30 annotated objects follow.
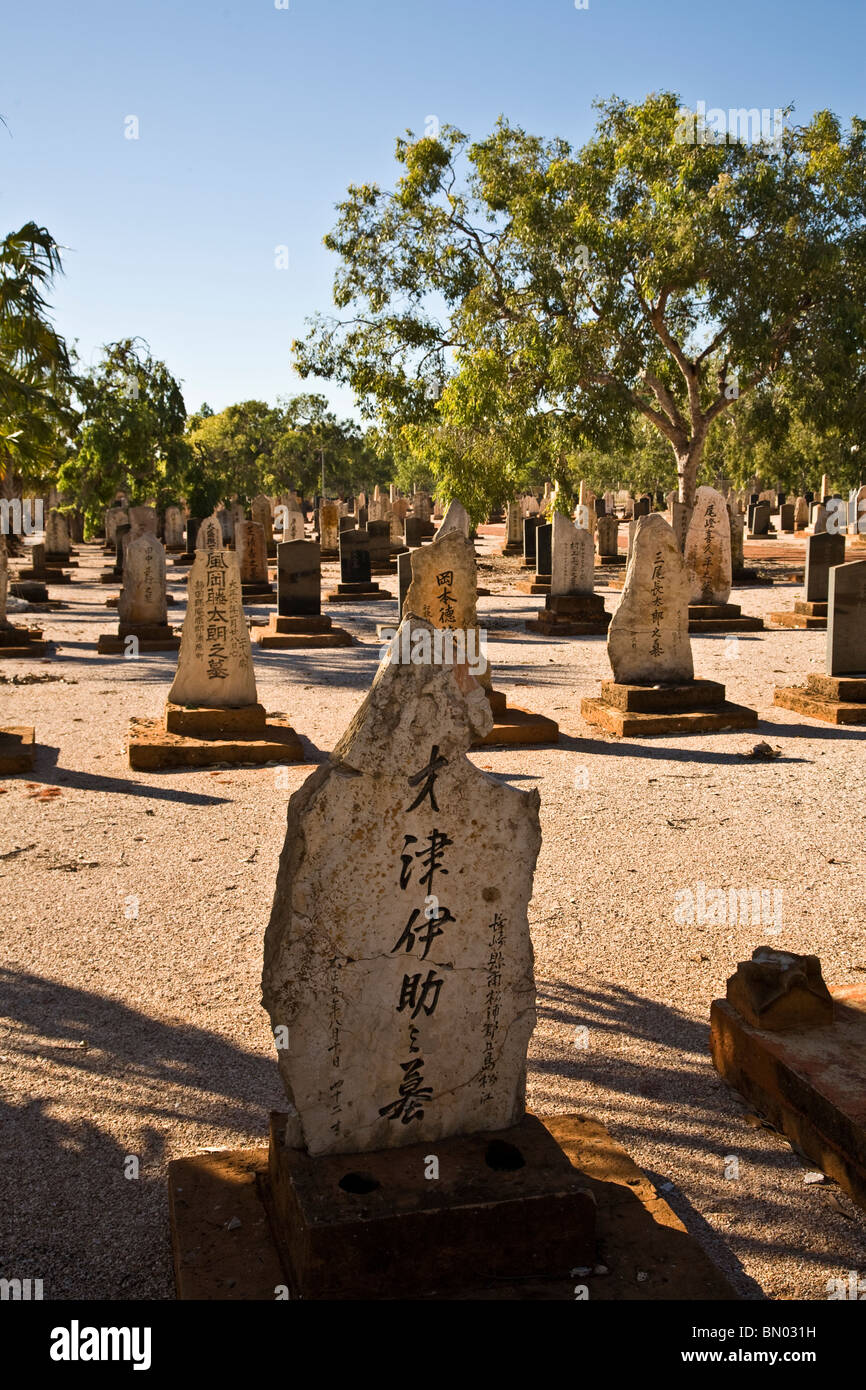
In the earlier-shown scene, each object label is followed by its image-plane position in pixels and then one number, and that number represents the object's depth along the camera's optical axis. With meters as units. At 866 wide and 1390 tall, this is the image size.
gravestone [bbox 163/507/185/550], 36.16
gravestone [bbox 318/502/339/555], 30.39
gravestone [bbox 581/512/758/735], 10.36
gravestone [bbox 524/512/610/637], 17.28
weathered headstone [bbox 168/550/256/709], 9.56
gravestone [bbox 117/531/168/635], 15.90
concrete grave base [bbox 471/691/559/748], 9.53
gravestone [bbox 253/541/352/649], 16.56
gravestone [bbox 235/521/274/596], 21.19
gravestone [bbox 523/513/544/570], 26.58
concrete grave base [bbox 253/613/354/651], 16.14
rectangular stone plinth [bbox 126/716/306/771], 8.73
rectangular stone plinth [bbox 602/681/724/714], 10.29
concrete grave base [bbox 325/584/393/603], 21.52
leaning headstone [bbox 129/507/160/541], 20.98
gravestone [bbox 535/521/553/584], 23.59
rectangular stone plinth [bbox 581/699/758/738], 9.98
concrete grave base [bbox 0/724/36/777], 8.48
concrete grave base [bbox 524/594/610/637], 17.23
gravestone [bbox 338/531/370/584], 21.75
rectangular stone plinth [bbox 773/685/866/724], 10.21
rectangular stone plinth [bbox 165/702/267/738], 9.27
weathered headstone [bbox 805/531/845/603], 17.52
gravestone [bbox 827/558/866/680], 10.41
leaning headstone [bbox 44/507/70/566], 29.03
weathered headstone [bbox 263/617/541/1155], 2.97
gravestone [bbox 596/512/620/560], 28.15
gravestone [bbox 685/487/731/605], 17.78
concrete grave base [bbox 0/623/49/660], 14.65
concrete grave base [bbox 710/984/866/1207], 3.47
